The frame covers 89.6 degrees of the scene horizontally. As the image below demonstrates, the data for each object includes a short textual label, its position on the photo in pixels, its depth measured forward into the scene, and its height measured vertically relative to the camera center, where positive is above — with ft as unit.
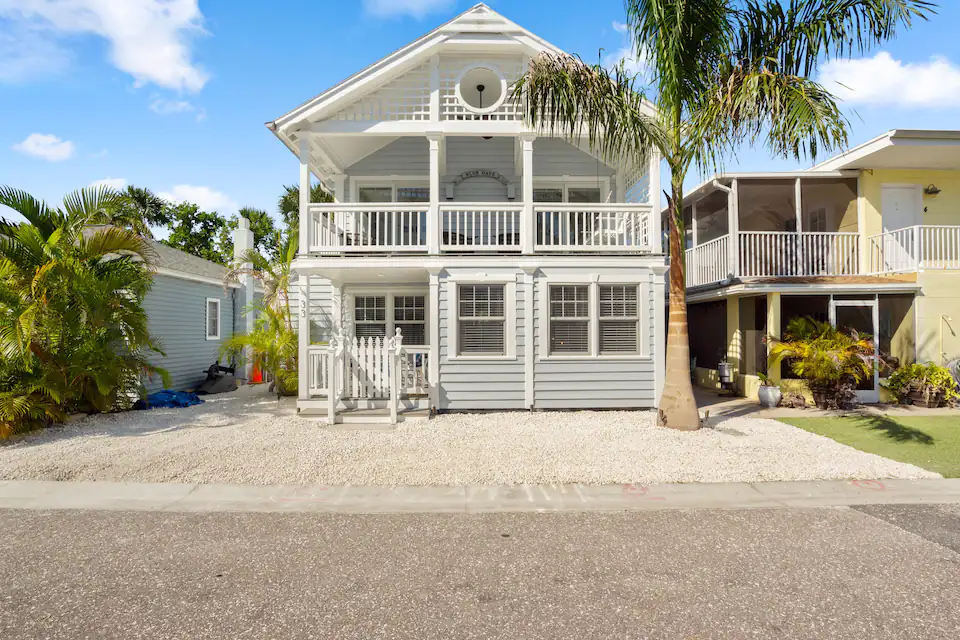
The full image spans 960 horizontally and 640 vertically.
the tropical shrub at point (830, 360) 33.88 -2.25
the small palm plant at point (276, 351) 38.63 -1.72
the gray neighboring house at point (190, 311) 42.39 +1.84
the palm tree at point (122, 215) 30.40 +7.48
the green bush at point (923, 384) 35.27 -4.16
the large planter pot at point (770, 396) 36.45 -5.10
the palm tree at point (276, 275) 43.01 +5.19
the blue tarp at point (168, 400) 35.70 -5.31
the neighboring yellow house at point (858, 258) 37.70 +6.03
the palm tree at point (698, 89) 23.61 +12.80
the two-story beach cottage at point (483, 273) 32.09 +3.85
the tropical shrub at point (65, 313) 25.66 +0.95
